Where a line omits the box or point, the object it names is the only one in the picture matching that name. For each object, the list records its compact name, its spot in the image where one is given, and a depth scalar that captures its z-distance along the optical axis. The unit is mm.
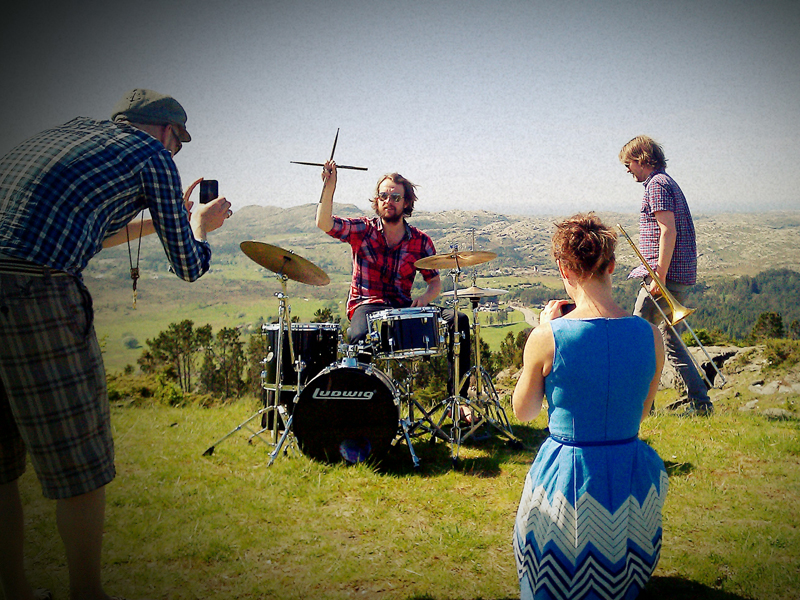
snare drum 4219
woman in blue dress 1832
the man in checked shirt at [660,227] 4531
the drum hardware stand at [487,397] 4777
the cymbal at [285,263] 3883
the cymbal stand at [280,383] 4148
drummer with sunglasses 4941
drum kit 4059
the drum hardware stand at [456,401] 4391
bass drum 4051
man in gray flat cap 1720
